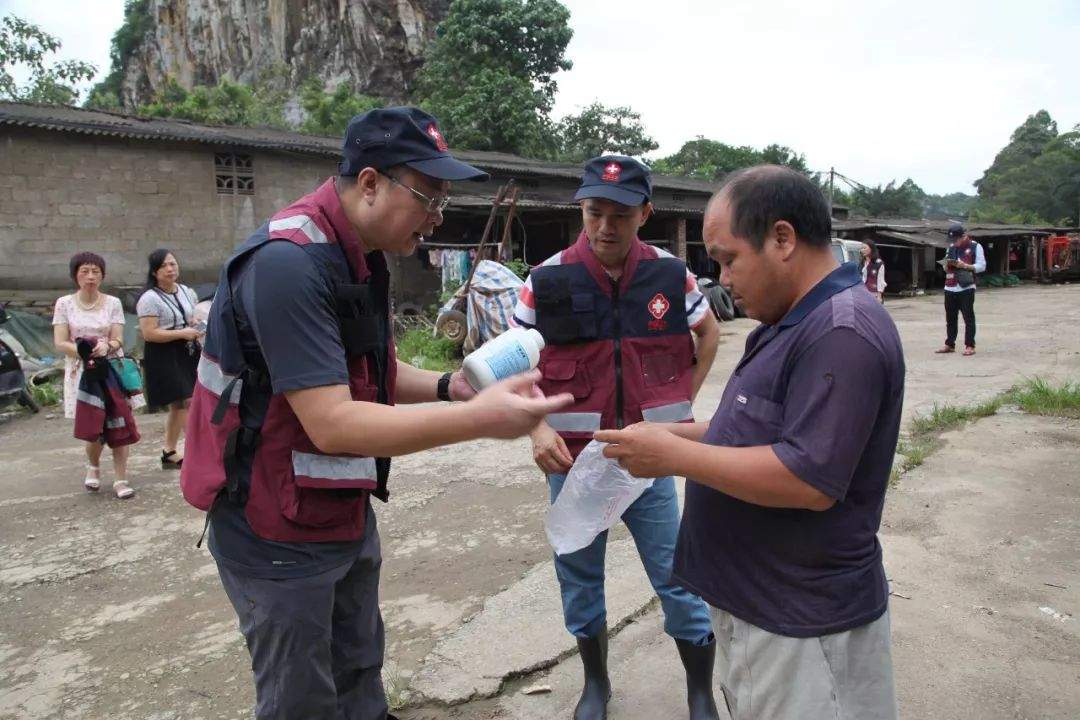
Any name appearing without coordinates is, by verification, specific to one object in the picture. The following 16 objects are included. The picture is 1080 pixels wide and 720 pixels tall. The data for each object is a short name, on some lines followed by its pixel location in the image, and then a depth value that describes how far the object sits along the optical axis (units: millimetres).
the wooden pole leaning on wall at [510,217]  10648
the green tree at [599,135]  30062
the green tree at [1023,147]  54281
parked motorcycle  7418
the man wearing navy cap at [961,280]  8664
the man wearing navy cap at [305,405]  1440
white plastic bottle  1706
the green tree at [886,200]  44875
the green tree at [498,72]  24016
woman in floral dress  5000
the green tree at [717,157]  42156
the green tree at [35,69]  21328
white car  18023
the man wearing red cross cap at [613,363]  2314
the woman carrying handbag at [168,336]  5152
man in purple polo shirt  1298
